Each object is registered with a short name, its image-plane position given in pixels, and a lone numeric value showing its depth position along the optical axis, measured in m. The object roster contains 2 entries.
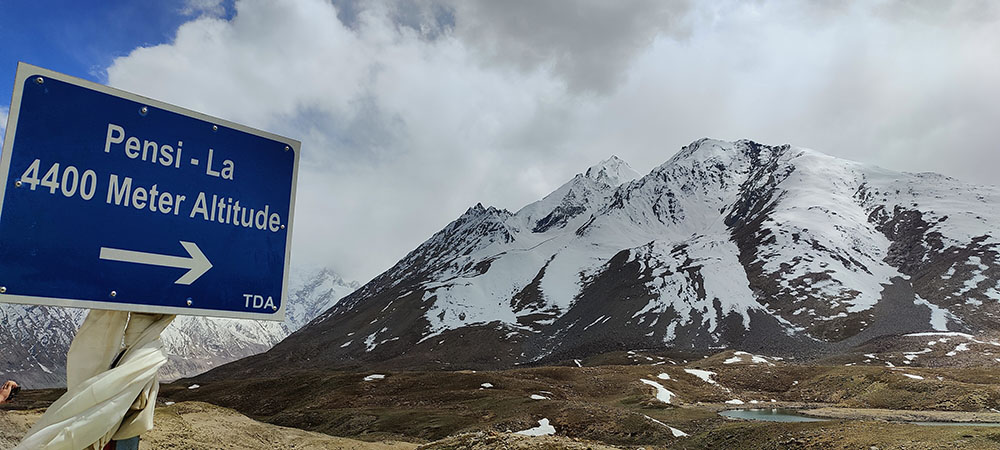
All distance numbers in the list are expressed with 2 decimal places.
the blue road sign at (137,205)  3.04
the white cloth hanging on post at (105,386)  3.00
